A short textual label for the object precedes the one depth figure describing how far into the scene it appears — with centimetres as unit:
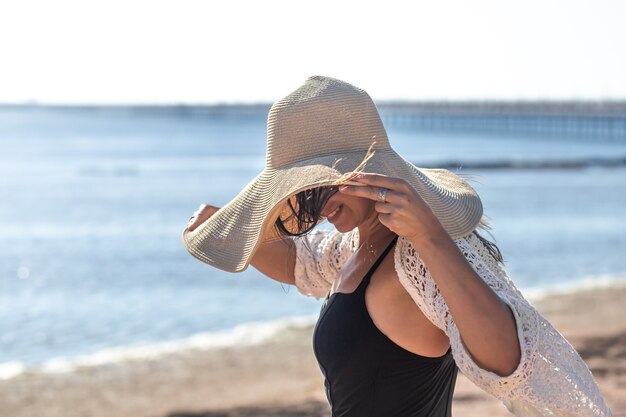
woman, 251
